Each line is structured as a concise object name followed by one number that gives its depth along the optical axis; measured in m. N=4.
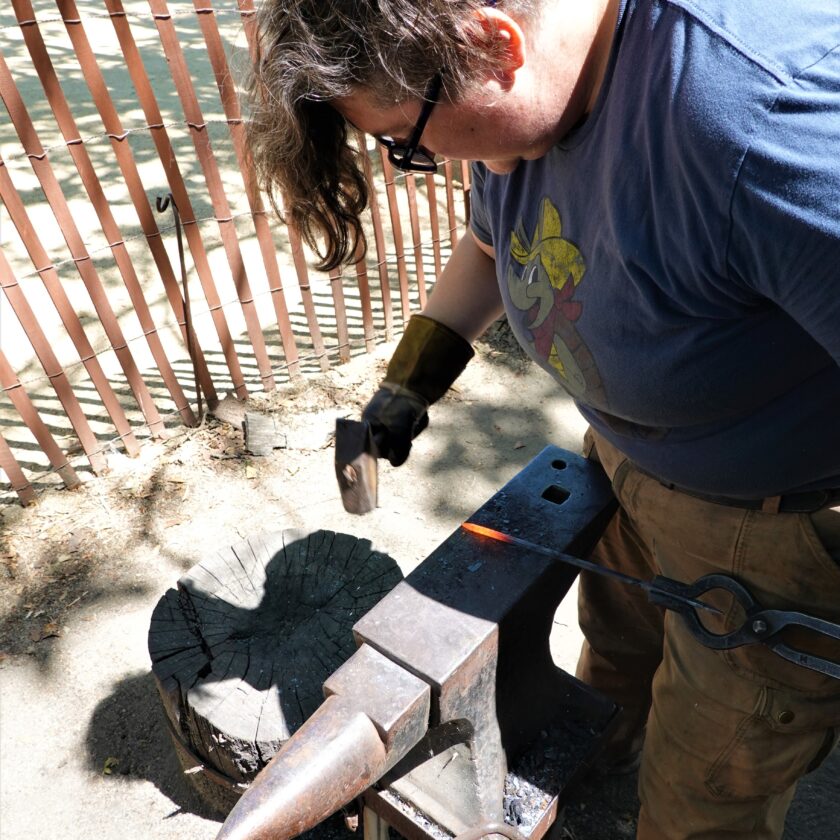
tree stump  1.79
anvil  1.12
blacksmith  0.84
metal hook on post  2.82
